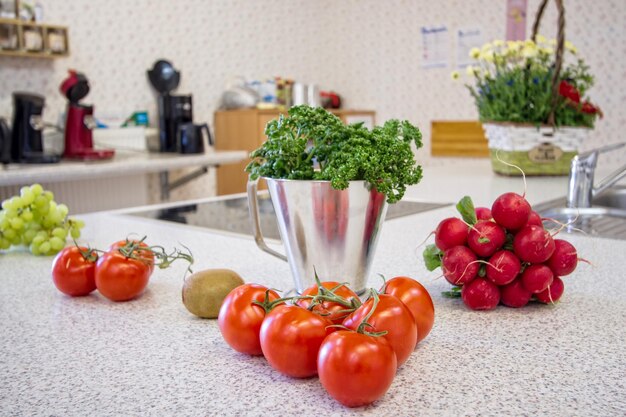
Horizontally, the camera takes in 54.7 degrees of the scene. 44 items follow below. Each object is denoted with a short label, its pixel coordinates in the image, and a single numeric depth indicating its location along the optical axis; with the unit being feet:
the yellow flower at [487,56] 6.85
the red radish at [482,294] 2.47
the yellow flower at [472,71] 7.00
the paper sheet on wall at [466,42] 15.61
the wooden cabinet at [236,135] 13.75
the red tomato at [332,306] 1.93
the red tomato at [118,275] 2.67
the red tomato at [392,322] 1.82
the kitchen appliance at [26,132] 9.63
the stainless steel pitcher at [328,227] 2.32
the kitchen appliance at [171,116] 12.67
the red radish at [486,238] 2.38
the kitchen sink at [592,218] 4.31
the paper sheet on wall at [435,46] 16.07
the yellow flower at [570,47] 6.50
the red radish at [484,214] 2.56
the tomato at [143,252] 2.74
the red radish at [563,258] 2.40
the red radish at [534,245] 2.35
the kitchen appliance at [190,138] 11.66
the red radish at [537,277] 2.41
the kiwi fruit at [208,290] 2.46
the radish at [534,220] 2.44
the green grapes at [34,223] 3.68
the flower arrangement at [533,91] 6.47
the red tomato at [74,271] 2.76
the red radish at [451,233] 2.46
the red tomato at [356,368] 1.64
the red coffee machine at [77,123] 10.37
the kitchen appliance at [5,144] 9.57
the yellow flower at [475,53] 6.99
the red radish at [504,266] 2.38
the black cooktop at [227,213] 4.59
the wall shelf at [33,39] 10.55
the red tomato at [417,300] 2.07
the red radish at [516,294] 2.49
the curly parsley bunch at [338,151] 2.24
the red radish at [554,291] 2.48
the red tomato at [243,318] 2.02
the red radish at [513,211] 2.41
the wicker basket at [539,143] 6.57
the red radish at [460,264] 2.42
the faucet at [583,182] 4.75
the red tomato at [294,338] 1.82
